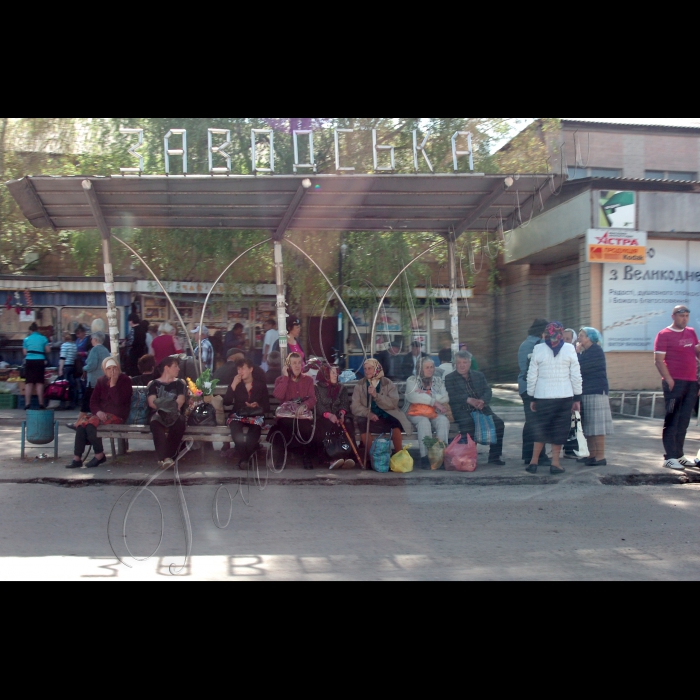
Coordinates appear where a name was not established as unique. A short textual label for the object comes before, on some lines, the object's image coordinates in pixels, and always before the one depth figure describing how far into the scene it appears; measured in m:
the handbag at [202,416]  8.30
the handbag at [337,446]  7.97
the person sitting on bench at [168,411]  7.71
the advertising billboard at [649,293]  14.37
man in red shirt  8.05
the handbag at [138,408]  8.45
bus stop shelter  7.95
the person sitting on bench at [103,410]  8.04
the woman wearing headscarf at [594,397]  8.19
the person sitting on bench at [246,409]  7.90
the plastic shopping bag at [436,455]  8.16
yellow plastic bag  7.93
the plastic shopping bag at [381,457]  7.94
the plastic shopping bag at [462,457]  8.03
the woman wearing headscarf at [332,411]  8.03
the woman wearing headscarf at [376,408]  8.12
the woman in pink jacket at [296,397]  8.03
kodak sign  14.09
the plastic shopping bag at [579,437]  8.65
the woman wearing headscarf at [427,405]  8.27
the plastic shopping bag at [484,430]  8.25
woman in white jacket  7.88
